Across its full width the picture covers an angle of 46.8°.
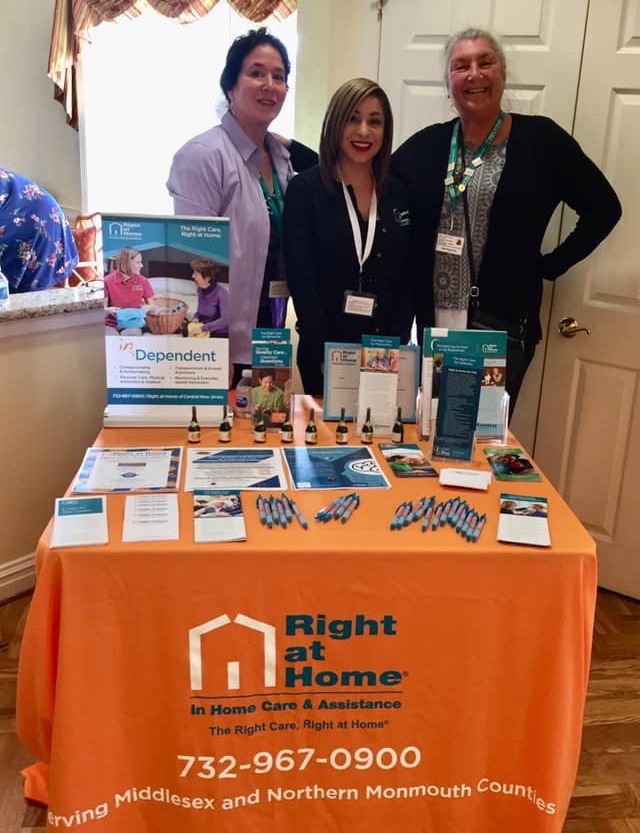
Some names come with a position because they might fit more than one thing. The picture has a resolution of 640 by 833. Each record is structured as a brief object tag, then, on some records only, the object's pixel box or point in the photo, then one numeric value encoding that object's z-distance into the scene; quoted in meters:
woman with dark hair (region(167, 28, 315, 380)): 1.99
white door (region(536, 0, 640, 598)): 2.15
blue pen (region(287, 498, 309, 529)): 1.28
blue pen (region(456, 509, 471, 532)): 1.30
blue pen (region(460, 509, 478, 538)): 1.28
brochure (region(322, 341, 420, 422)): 1.73
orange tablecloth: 1.21
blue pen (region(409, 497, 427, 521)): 1.32
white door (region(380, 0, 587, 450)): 2.19
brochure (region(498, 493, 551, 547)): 1.26
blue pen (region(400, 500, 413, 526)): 1.30
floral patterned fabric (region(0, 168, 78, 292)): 3.12
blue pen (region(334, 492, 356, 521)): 1.32
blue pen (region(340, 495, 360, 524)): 1.31
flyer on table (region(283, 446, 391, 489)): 1.45
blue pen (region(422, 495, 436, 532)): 1.29
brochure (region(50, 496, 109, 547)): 1.20
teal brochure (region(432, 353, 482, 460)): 1.53
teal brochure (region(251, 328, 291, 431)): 1.65
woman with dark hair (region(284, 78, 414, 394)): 1.92
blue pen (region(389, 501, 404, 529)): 1.29
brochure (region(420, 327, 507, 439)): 1.61
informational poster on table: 1.63
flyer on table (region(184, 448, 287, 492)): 1.43
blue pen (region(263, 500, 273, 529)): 1.28
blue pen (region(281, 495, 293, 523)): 1.30
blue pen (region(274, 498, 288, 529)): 1.28
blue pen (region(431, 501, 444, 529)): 1.30
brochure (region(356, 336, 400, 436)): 1.67
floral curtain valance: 2.98
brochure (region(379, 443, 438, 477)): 1.52
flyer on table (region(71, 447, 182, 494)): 1.40
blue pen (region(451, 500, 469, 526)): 1.31
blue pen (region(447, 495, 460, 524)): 1.33
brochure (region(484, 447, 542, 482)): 1.53
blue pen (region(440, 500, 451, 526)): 1.32
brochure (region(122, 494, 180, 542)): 1.23
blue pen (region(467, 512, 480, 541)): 1.27
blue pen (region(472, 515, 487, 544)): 1.26
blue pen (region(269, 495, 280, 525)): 1.29
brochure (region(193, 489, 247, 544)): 1.23
